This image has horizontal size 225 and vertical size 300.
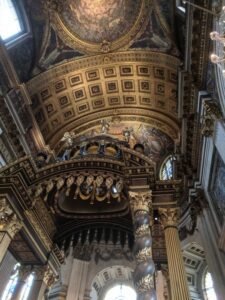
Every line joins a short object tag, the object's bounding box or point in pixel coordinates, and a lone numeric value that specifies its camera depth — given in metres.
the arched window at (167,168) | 13.22
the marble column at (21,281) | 7.51
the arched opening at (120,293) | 14.06
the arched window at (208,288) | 11.96
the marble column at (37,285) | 7.81
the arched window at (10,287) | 9.66
